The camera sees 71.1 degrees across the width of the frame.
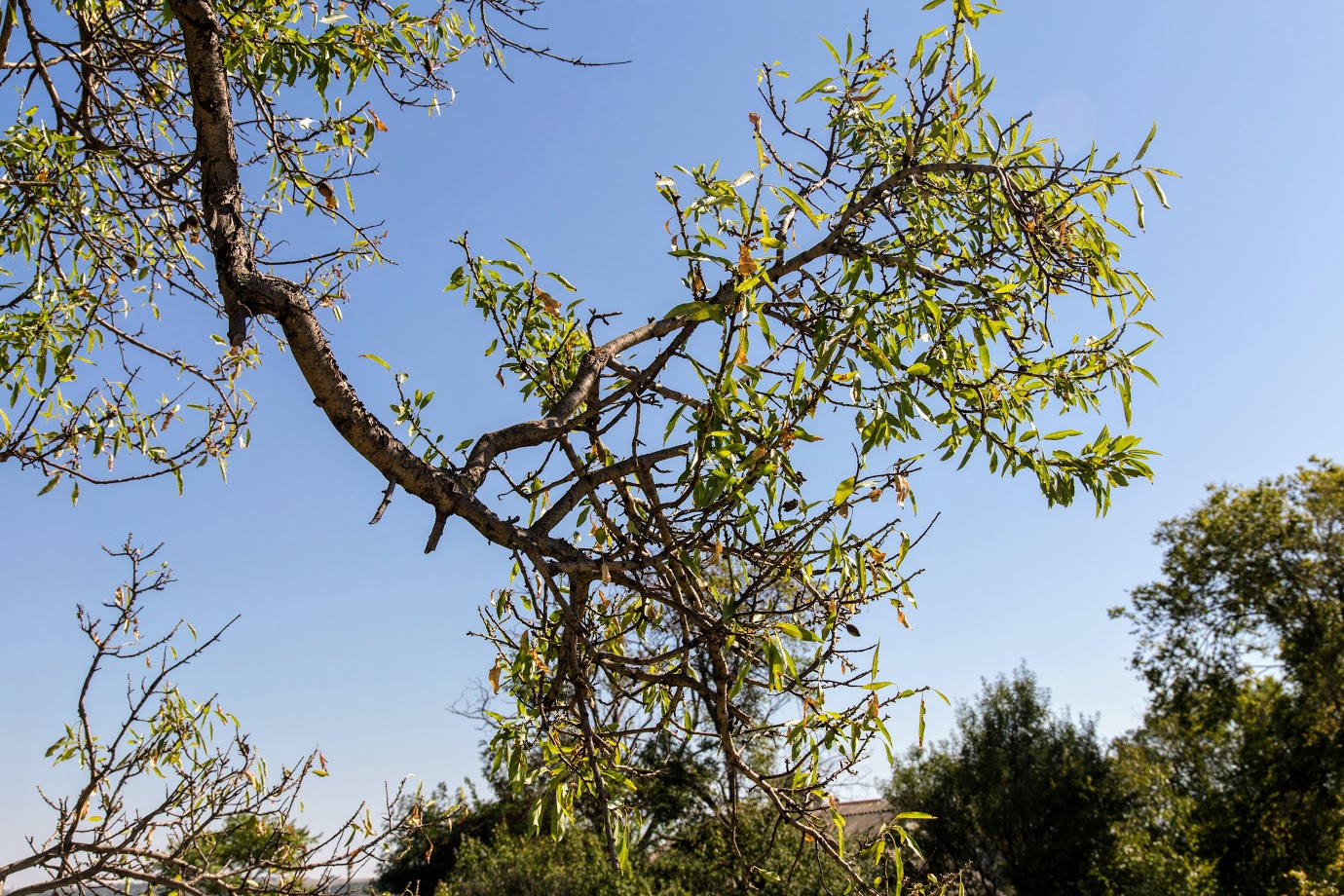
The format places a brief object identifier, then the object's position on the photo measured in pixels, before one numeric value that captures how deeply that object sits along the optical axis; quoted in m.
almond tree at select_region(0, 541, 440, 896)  2.63
